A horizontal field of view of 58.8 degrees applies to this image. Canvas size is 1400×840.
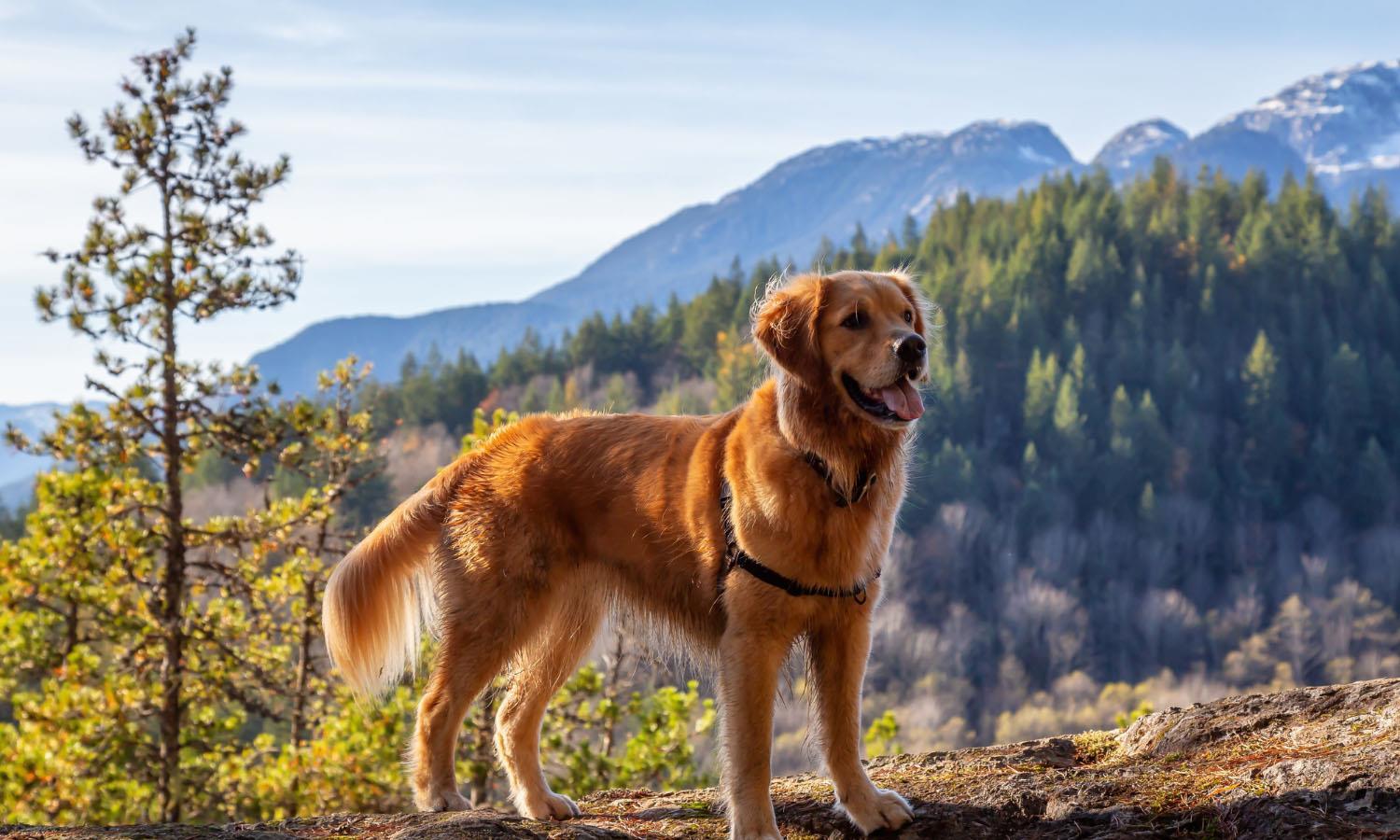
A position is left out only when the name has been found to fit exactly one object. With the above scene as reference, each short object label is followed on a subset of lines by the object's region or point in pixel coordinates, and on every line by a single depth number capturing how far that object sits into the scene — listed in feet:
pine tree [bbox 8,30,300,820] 32.73
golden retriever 13.92
